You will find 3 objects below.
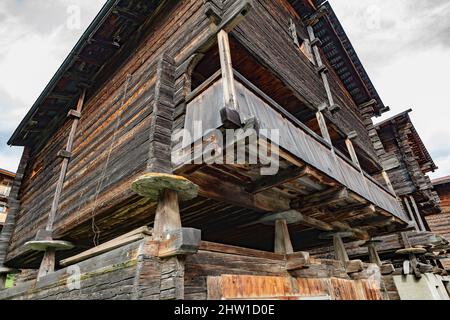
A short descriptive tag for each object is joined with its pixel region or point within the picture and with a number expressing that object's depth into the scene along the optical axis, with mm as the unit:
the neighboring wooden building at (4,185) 27172
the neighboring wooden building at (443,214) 17047
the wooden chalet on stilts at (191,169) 3053
